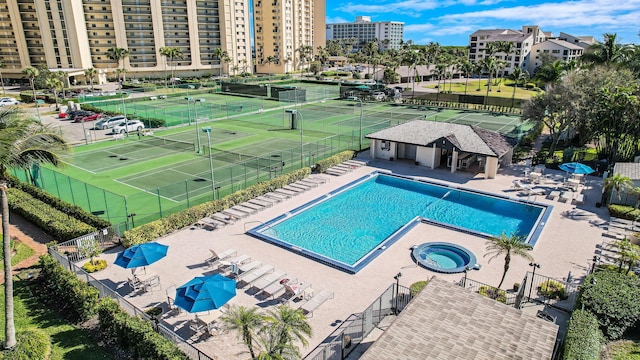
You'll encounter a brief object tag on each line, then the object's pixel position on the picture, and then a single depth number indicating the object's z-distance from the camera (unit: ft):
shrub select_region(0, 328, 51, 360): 42.63
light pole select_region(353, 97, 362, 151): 129.96
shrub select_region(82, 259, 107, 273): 64.28
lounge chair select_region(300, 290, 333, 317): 52.54
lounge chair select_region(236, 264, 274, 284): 59.00
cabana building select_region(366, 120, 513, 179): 106.83
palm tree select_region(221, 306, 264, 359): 37.81
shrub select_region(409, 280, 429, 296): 57.16
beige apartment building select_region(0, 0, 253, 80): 286.66
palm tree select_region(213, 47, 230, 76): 349.61
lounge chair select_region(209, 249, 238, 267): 65.10
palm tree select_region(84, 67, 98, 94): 254.35
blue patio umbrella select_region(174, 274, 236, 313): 46.62
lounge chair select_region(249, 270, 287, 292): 57.37
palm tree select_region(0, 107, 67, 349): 40.75
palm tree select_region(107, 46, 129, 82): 284.00
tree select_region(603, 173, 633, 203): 83.05
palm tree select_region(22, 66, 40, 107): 196.88
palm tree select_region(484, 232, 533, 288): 54.30
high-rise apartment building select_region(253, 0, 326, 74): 405.59
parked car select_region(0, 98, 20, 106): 201.00
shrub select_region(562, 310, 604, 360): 40.86
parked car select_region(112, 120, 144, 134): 148.25
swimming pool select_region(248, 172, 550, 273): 73.05
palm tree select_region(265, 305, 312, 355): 36.81
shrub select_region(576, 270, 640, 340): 48.19
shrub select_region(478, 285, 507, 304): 54.54
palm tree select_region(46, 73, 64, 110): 198.70
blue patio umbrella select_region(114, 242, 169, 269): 57.16
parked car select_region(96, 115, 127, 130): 158.10
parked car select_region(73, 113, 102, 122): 173.37
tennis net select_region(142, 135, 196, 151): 131.99
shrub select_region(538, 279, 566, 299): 56.34
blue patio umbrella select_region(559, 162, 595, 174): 95.91
